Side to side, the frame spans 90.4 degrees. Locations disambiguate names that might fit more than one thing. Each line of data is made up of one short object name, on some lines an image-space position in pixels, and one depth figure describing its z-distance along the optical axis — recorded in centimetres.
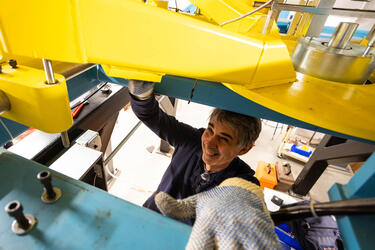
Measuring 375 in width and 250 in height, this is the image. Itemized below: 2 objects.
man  90
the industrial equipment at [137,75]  31
